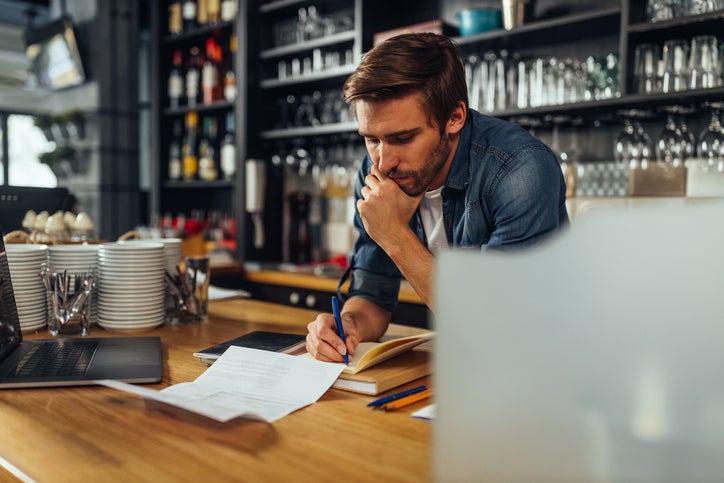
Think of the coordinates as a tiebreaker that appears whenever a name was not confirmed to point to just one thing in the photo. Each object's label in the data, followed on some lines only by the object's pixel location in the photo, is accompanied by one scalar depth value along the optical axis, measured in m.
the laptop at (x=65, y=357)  1.02
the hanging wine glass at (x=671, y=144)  2.38
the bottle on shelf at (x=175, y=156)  4.24
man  1.38
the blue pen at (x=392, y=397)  0.93
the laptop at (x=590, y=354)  0.44
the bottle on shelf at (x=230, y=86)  3.82
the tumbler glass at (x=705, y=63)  2.22
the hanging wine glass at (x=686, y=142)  2.36
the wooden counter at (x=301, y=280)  2.59
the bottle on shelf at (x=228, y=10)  3.82
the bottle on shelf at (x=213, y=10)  3.91
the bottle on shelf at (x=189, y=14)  4.09
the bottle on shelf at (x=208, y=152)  4.02
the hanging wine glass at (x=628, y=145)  2.48
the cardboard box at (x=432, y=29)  2.81
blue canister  2.74
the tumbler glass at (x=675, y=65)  2.30
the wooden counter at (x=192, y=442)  0.69
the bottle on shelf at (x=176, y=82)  4.13
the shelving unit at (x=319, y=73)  2.37
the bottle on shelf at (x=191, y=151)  4.07
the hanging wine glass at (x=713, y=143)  2.26
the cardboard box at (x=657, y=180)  2.39
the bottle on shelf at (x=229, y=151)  3.84
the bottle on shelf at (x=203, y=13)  4.00
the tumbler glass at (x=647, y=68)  2.36
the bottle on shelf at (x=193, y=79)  4.08
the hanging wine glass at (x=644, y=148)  2.48
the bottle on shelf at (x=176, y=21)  4.15
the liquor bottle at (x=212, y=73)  3.96
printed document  0.85
